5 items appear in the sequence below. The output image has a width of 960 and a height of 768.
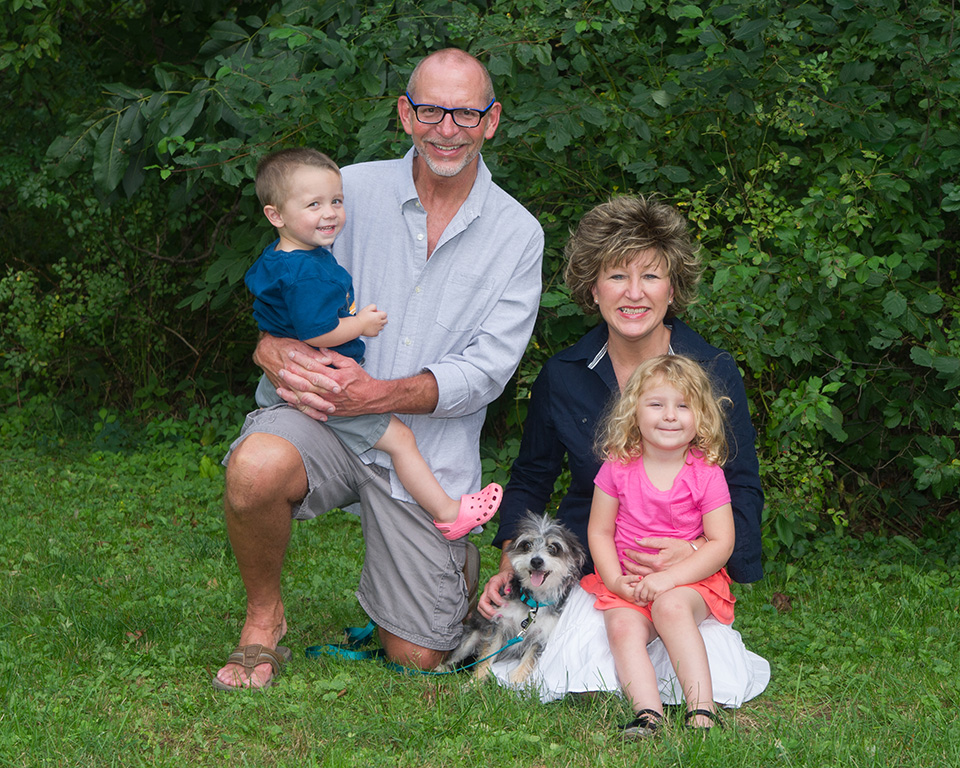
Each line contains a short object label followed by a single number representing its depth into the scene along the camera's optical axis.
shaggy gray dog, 3.38
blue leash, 3.60
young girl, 3.09
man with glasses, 3.52
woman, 3.41
